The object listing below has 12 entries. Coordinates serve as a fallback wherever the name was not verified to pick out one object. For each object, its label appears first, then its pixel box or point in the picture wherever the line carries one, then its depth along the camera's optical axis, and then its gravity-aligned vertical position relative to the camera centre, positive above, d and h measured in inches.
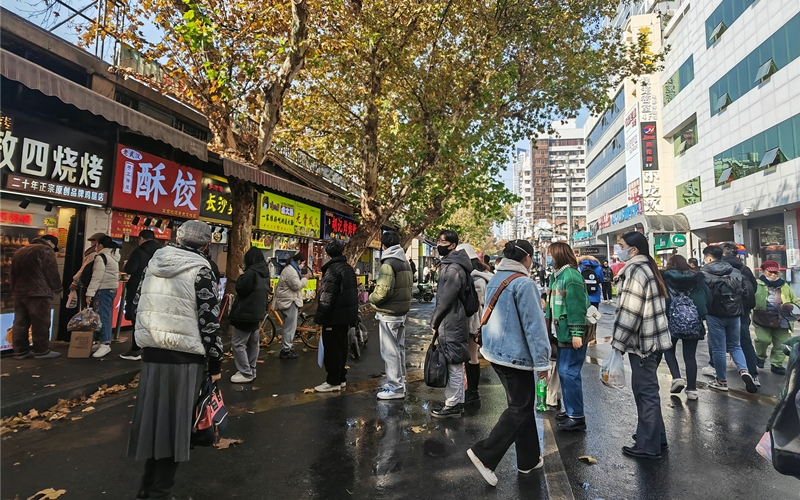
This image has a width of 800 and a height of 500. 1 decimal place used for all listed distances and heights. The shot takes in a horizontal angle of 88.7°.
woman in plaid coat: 138.0 -19.6
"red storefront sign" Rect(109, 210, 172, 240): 305.9 +34.8
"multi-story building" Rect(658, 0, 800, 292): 653.9 +308.7
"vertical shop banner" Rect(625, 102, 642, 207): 1186.6 +371.9
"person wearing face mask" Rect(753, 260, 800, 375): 237.8 -14.5
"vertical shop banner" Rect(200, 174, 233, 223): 375.2 +69.0
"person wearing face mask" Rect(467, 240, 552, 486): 117.0 -23.7
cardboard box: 237.9 -43.1
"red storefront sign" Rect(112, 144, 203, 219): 297.7 +67.7
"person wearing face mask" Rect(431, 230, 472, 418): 166.2 -19.1
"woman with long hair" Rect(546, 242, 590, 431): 155.9 -18.6
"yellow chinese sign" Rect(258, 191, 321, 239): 444.8 +70.2
